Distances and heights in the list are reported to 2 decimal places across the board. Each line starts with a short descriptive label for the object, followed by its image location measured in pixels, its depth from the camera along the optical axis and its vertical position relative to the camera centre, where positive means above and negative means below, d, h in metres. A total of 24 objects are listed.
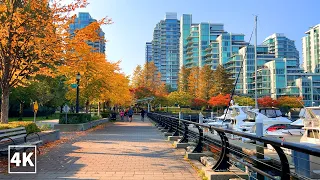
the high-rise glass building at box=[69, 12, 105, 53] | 177.57 +48.50
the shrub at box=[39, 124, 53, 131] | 15.60 -1.19
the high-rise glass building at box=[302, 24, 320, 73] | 129.25 +23.50
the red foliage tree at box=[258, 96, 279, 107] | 70.39 +0.45
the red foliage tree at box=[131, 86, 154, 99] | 74.25 +2.49
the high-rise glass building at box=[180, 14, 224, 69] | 137.25 +26.85
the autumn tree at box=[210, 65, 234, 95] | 77.69 +5.02
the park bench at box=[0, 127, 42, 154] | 9.41 -1.06
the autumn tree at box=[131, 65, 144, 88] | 84.41 +7.06
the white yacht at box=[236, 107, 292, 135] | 26.68 -1.70
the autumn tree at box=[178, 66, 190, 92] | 95.38 +7.22
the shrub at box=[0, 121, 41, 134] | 11.38 -0.80
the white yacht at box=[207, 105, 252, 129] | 32.31 -1.30
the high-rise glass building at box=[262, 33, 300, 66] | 148.25 +26.56
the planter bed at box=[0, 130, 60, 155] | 10.01 -1.32
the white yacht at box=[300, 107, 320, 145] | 15.05 -1.09
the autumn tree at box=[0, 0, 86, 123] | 13.16 +2.77
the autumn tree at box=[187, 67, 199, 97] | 84.94 +5.74
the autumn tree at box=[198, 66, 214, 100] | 78.88 +5.36
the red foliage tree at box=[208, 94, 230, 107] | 68.84 +0.84
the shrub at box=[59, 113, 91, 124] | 22.73 -1.02
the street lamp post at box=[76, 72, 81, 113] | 21.69 +0.16
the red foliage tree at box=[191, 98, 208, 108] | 75.31 +0.45
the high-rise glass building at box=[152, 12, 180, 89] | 184.94 +22.41
